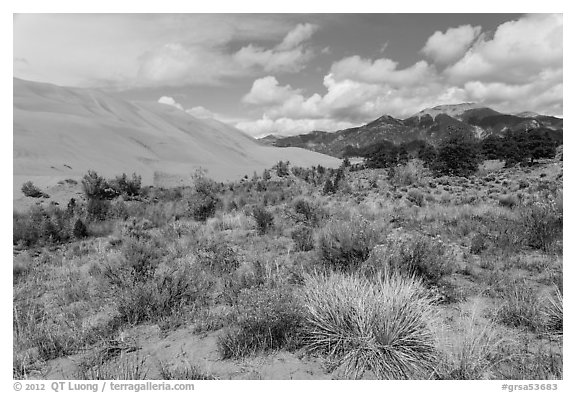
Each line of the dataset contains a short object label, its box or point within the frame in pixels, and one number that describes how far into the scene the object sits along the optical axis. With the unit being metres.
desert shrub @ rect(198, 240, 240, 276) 6.03
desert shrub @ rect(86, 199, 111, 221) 11.98
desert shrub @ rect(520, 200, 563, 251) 6.39
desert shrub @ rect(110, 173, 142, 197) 17.72
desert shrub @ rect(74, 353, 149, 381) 3.17
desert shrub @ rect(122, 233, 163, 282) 5.49
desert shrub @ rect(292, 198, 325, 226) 9.58
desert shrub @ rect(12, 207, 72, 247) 9.31
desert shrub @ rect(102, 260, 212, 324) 4.41
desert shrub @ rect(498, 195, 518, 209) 11.24
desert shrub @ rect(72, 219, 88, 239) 9.84
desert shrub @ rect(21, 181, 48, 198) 15.38
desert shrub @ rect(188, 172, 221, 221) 11.98
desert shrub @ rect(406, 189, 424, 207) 12.49
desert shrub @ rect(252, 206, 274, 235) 9.03
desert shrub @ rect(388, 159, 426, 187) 18.58
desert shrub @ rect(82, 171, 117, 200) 16.33
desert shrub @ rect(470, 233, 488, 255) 6.42
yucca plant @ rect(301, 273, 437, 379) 3.10
